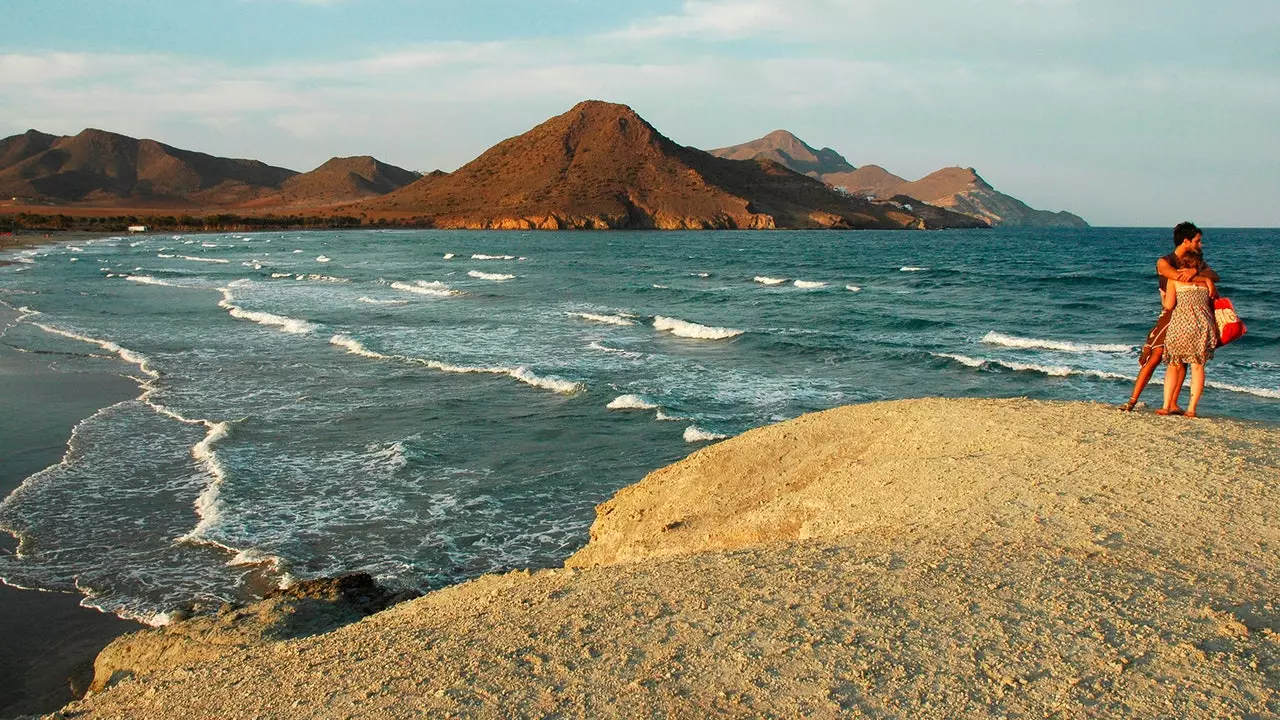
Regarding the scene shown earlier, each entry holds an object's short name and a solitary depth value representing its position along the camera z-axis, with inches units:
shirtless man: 302.7
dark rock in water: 222.8
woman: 305.4
